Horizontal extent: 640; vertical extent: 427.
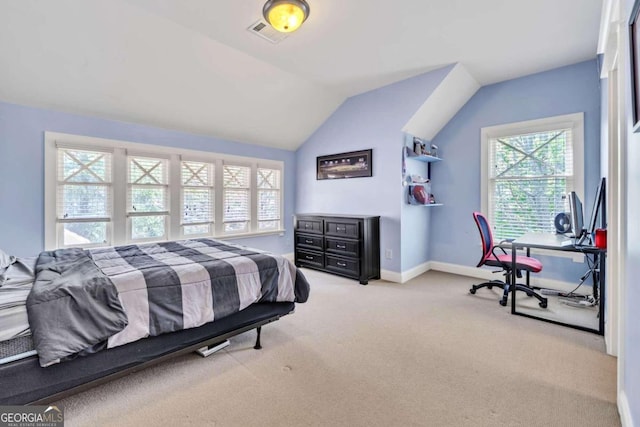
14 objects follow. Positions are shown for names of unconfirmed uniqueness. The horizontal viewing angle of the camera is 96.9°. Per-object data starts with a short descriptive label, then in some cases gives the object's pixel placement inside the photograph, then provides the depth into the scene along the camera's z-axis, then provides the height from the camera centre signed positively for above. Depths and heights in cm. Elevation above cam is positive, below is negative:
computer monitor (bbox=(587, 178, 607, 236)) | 249 +0
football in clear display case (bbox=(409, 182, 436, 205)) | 404 +23
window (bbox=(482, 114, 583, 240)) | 348 +51
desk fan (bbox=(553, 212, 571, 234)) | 319 -15
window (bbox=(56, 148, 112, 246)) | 330 +20
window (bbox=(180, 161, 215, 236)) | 427 +24
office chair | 304 -59
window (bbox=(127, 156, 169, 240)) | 379 +21
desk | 240 -36
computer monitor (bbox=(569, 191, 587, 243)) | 275 -8
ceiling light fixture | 221 +159
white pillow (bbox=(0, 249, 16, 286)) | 172 -34
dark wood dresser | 396 -49
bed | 134 -56
